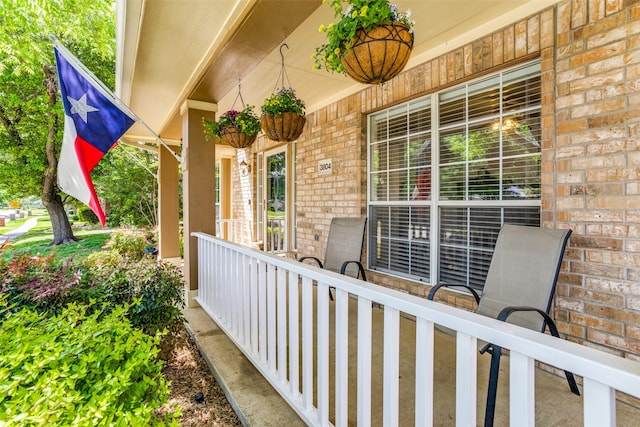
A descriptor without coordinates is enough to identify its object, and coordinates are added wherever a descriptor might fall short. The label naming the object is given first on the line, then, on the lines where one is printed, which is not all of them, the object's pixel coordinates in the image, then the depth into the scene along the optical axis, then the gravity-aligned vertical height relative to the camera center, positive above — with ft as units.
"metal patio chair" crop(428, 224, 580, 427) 5.96 -1.45
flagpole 9.18 +3.96
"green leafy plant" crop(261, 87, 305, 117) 9.36 +2.99
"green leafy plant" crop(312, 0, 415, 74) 5.47 +3.22
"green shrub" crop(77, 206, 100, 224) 46.26 -1.04
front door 17.88 +0.29
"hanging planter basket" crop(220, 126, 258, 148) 11.20 +2.48
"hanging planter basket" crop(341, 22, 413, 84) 5.68 +2.78
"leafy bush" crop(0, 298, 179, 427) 2.96 -1.77
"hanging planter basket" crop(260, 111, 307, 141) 9.46 +2.44
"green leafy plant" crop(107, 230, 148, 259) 20.08 -2.30
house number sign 13.30 +1.66
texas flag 9.02 +2.49
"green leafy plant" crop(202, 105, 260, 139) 10.87 +2.89
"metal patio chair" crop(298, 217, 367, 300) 10.81 -1.31
